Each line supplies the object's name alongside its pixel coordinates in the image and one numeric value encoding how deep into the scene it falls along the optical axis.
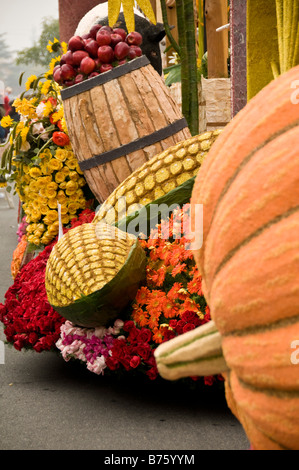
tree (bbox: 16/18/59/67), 44.75
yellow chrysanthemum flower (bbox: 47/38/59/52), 3.95
